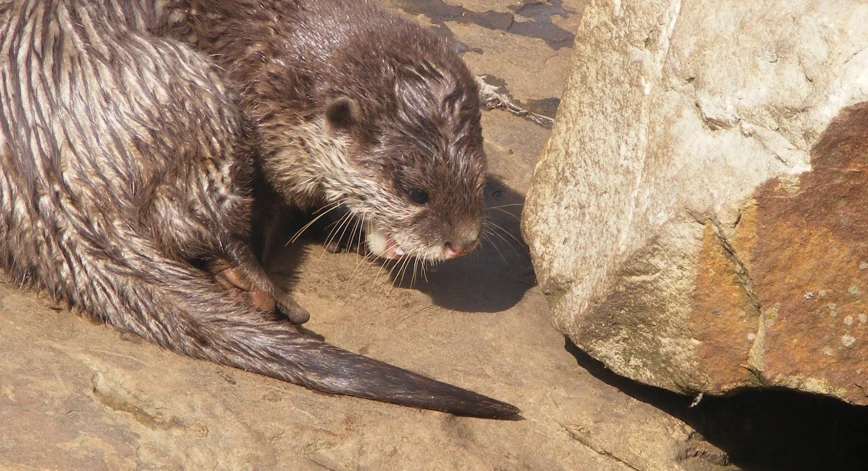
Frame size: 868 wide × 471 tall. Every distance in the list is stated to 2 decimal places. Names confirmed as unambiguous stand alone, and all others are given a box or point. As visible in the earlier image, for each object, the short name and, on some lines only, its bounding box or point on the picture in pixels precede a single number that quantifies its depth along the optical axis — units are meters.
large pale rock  4.19
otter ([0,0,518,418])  5.17
